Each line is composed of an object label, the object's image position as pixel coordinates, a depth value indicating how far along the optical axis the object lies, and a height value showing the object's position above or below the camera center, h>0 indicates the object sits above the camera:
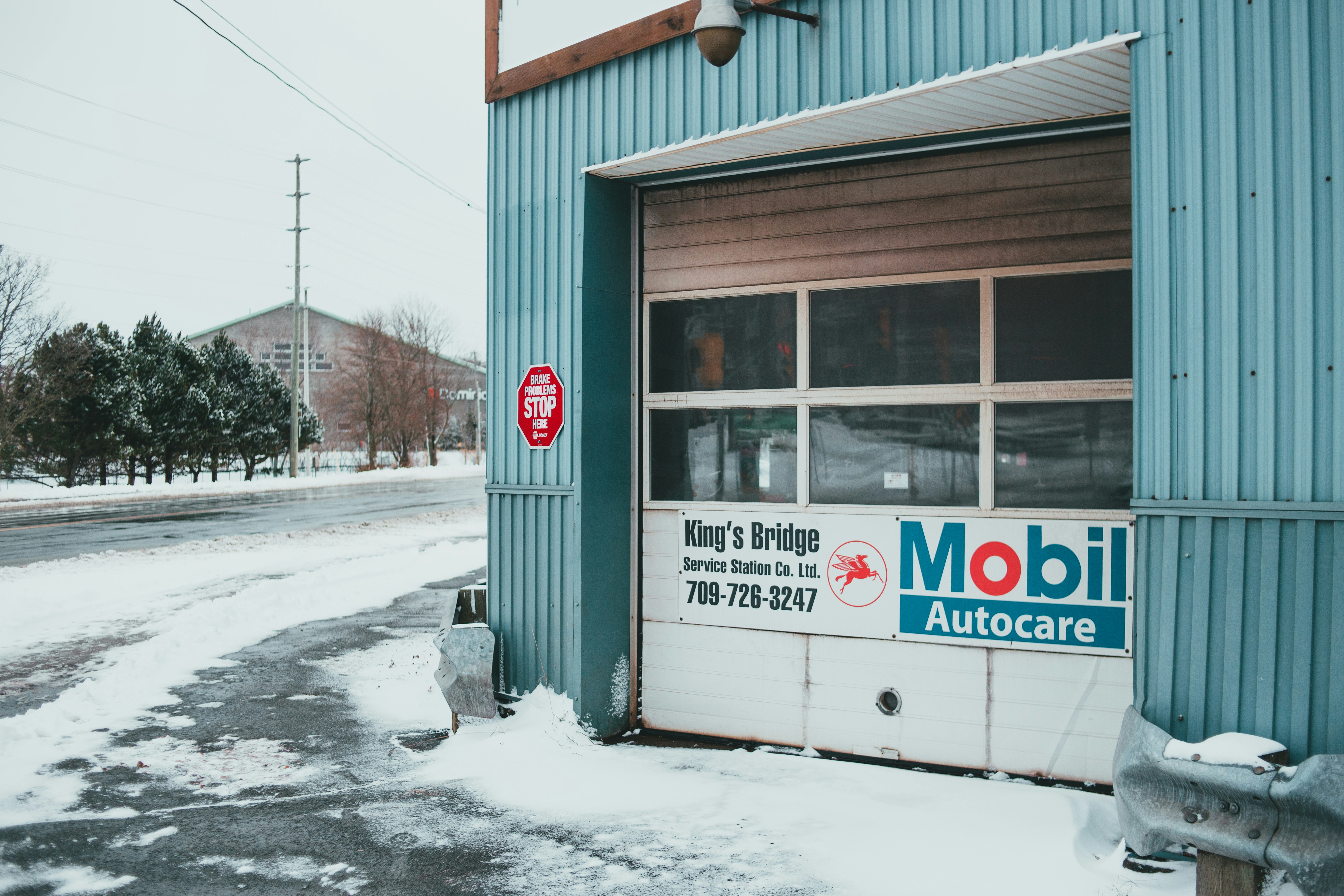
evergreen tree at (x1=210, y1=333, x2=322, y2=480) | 37.75 +1.93
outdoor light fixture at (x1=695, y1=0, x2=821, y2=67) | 4.86 +2.19
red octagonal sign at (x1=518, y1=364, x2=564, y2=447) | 6.13 +0.29
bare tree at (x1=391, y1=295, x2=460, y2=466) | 50.22 +3.61
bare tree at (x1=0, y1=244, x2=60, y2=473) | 28.61 +3.39
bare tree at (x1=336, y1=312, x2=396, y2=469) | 48.44 +3.54
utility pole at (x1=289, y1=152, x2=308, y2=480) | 36.88 +1.23
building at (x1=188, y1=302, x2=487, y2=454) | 49.16 +4.55
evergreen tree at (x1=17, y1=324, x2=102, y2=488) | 29.09 +1.39
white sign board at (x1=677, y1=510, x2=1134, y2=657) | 5.15 -0.78
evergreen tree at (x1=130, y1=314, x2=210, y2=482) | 33.25 +2.08
